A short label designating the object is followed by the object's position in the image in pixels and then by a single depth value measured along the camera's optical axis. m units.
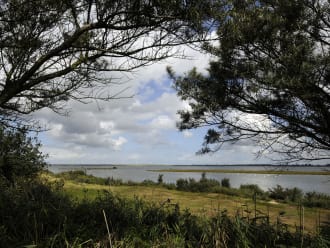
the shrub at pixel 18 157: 9.67
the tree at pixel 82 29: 3.77
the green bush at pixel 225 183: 21.96
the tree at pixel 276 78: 6.40
